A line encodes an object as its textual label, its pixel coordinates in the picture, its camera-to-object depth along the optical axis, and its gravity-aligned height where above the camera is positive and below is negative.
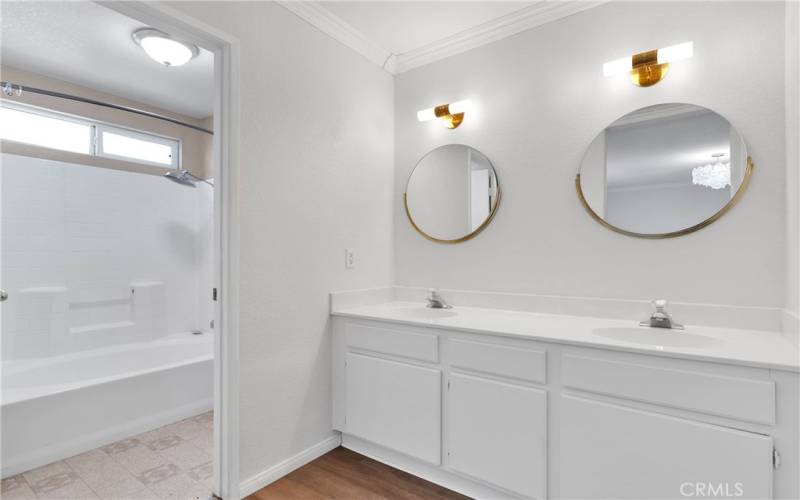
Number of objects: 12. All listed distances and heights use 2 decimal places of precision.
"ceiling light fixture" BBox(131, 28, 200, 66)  2.33 +1.22
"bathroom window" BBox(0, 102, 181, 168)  2.83 +0.91
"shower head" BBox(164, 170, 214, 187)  3.27 +0.61
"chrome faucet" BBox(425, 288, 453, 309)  2.41 -0.30
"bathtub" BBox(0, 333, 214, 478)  2.06 -0.89
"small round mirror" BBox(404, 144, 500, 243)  2.41 +0.36
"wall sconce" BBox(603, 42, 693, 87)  1.76 +0.86
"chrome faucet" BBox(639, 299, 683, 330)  1.76 -0.30
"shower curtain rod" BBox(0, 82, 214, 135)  2.17 +0.92
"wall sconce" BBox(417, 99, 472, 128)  2.47 +0.87
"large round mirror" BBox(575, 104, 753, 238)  1.76 +0.37
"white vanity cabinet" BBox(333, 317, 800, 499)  1.26 -0.65
